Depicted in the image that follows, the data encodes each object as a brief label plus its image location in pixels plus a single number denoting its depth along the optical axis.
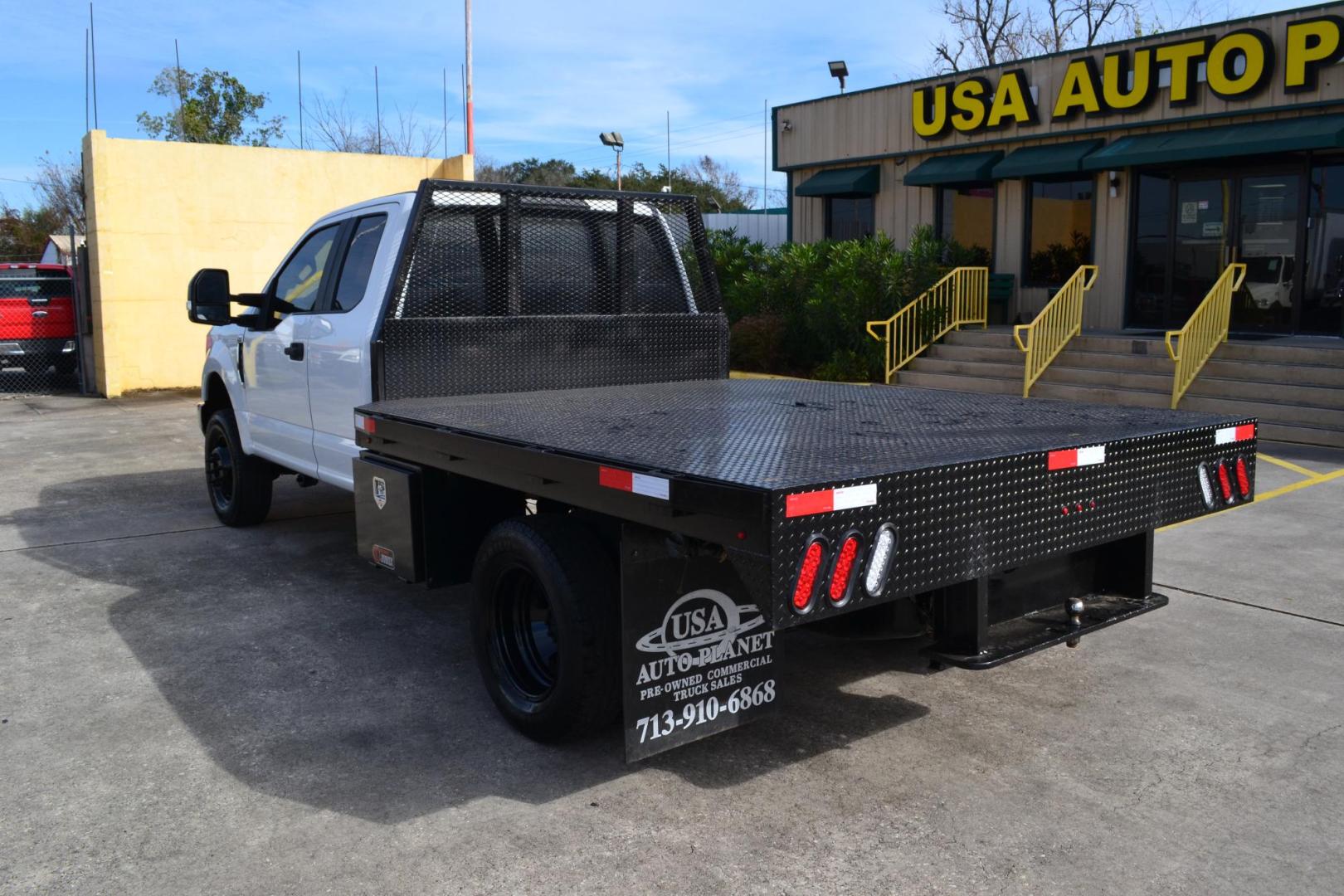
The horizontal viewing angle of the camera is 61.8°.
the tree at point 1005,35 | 34.97
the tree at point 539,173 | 59.53
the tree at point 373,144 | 34.22
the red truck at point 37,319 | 17.59
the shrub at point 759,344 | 18.25
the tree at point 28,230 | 44.69
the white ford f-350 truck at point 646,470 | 3.20
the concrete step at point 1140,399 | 11.74
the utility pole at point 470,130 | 24.50
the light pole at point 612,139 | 31.55
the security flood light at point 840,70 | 22.86
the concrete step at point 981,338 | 15.99
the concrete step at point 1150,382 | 12.03
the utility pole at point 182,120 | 34.28
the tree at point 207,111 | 35.12
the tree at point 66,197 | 42.03
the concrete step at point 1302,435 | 11.32
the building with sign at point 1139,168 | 14.14
